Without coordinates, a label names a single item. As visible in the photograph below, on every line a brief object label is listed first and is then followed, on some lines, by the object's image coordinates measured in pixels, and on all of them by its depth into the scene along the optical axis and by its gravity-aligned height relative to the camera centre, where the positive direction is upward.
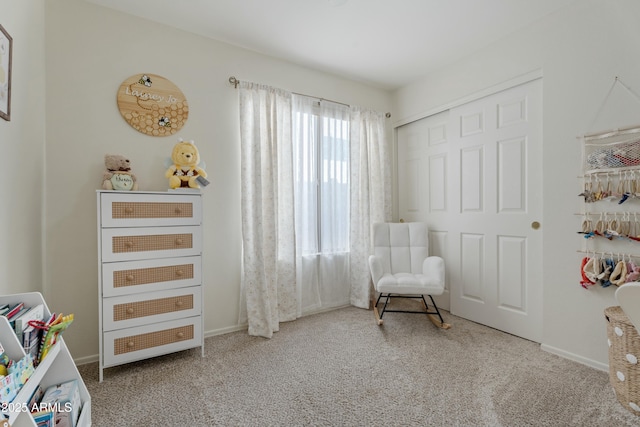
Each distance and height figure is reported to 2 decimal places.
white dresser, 1.86 -0.41
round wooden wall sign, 2.22 +0.86
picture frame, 1.38 +0.69
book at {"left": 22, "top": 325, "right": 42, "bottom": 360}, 1.11 -0.49
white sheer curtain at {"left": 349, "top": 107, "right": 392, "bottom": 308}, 3.26 +0.21
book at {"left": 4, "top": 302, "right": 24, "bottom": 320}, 1.16 -0.39
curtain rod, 2.61 +1.18
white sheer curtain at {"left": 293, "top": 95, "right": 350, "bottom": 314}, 2.98 +0.13
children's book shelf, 0.92 -0.59
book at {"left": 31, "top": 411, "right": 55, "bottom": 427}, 1.10 -0.77
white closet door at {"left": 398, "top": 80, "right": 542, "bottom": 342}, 2.38 +0.08
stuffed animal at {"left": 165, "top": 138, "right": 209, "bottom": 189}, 2.19 +0.35
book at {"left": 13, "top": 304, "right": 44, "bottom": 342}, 1.11 -0.41
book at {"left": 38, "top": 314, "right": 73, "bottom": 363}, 1.18 -0.50
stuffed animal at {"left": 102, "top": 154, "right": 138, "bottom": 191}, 1.96 +0.27
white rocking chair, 2.86 -0.43
